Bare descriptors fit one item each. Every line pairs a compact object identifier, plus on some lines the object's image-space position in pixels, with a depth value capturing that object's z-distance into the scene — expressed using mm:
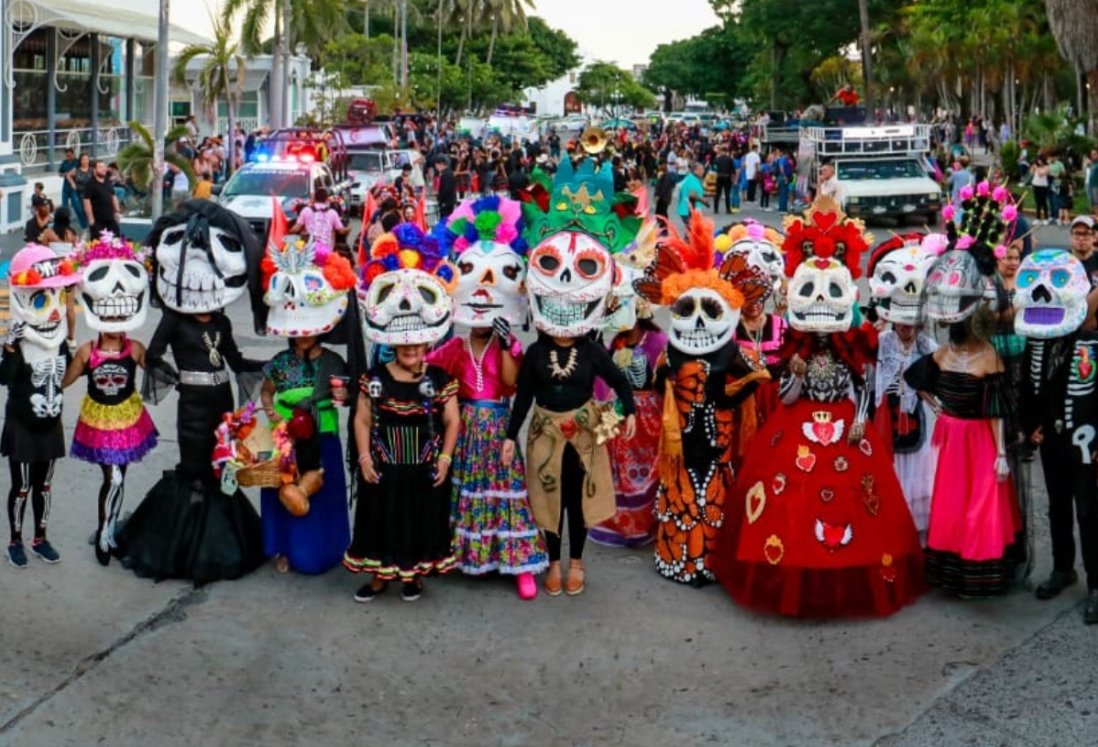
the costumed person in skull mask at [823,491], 7262
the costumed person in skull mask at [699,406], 7766
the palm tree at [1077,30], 29656
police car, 23597
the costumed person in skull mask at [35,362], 7668
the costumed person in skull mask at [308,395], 7645
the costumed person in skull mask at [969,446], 7367
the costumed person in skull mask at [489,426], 7699
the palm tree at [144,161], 25641
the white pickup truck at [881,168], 27766
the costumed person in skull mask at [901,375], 8156
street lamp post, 23547
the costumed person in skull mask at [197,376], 7738
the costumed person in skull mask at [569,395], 7539
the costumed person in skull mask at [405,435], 7395
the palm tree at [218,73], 32094
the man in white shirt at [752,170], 33656
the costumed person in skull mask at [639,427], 8539
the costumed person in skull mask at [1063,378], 7250
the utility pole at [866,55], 44844
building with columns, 25391
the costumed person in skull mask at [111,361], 7742
